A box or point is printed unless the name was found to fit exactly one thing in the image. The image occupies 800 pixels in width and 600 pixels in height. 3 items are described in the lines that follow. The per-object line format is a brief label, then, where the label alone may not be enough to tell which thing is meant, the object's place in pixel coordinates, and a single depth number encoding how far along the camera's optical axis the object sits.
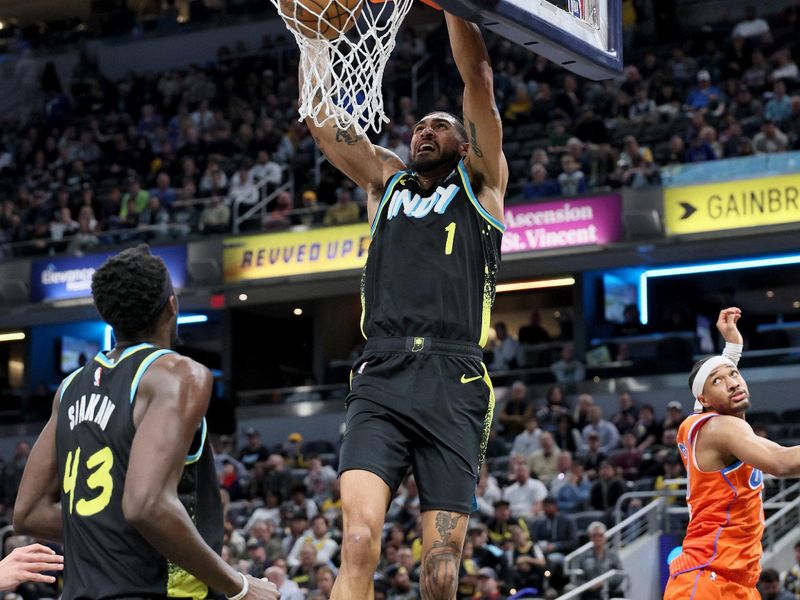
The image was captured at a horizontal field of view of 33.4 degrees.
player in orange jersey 6.48
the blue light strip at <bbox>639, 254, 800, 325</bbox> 22.69
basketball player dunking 5.25
